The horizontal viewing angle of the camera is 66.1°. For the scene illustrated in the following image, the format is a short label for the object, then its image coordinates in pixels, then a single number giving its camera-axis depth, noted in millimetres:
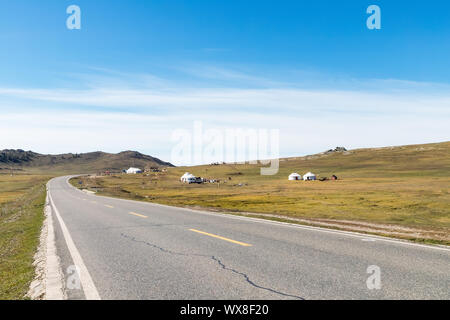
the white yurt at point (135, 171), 195600
